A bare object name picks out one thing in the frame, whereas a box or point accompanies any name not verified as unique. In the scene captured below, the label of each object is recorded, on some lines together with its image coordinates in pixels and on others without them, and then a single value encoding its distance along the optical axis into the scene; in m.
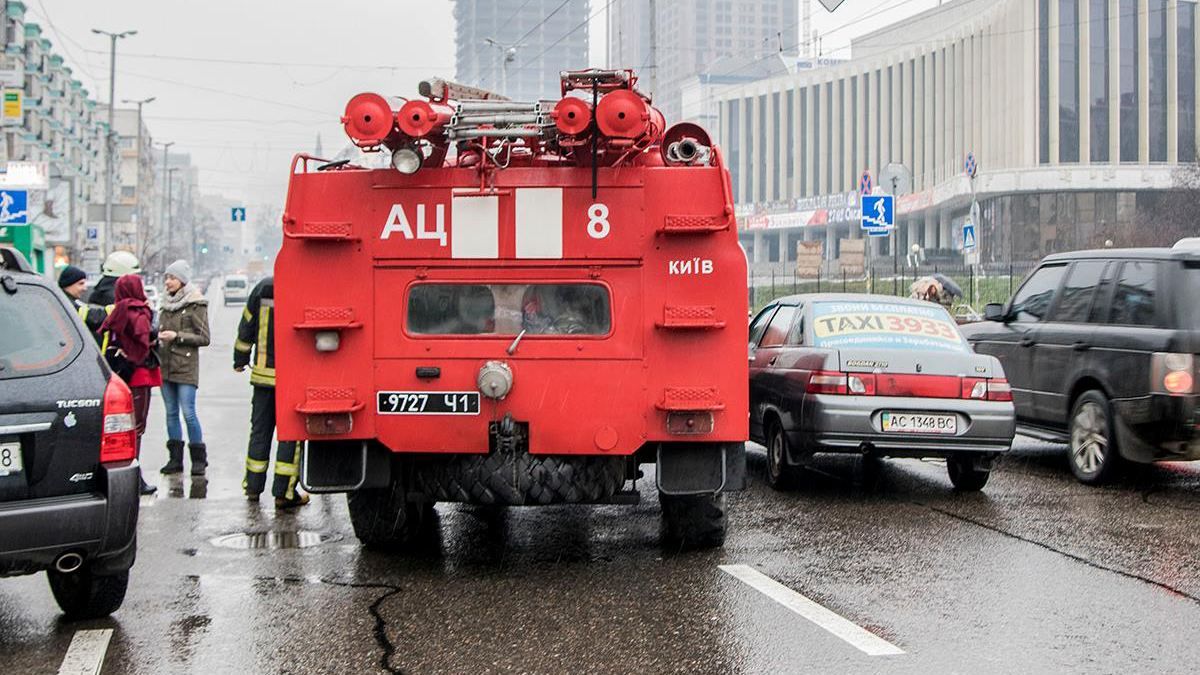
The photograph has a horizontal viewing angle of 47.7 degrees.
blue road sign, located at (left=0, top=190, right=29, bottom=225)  23.00
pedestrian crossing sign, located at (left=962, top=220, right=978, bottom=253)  27.97
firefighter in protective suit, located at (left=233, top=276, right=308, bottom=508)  9.45
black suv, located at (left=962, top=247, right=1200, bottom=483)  9.52
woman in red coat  10.55
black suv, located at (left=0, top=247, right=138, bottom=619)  5.60
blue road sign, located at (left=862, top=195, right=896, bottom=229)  24.84
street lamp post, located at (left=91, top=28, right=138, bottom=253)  61.53
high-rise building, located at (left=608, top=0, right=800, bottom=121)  114.25
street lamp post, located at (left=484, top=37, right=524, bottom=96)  42.01
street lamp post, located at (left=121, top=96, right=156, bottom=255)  118.66
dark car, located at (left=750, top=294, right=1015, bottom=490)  9.42
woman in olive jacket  11.07
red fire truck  6.91
